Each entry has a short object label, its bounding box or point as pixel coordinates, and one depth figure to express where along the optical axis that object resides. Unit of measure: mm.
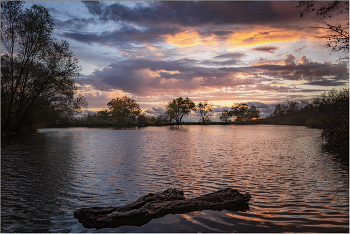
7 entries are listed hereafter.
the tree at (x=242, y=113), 140112
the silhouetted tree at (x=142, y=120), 102438
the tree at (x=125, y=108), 107750
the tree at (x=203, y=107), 135375
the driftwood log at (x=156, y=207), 6695
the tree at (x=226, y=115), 139125
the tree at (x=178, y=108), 120375
